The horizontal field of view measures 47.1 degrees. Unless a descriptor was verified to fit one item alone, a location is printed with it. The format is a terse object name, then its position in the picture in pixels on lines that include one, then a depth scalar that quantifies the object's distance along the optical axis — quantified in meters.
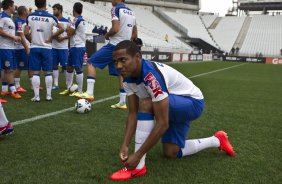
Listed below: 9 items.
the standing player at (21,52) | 7.87
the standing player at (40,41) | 6.45
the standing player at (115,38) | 5.77
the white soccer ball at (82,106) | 5.55
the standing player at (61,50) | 8.09
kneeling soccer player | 2.70
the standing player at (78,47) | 7.27
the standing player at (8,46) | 6.78
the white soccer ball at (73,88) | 7.71
